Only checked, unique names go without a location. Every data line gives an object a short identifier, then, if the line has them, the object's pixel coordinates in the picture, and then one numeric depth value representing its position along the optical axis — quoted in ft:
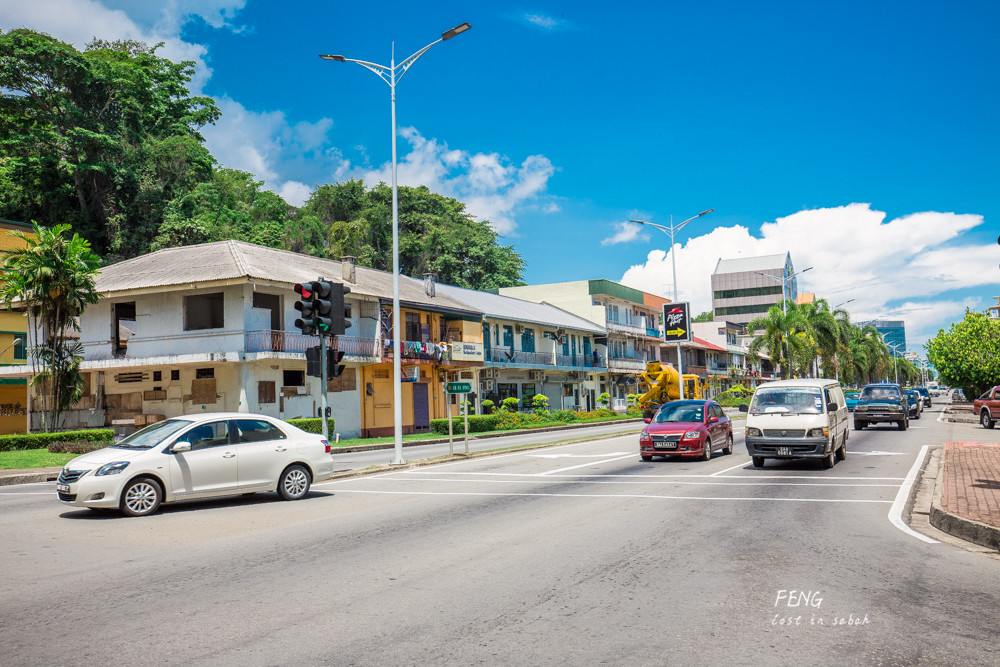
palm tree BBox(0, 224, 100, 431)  83.71
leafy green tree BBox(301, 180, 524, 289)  219.82
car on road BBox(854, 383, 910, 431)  108.99
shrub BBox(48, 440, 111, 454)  77.00
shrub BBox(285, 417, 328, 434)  96.89
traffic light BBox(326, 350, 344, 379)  60.23
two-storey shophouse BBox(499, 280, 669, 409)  219.00
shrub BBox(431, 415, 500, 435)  118.83
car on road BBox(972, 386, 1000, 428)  110.11
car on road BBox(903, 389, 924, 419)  143.52
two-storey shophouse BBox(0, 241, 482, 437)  106.01
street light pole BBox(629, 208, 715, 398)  144.77
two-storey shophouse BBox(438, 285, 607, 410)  169.58
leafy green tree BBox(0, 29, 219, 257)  152.05
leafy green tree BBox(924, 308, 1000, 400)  165.27
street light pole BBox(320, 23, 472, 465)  67.10
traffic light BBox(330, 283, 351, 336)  57.67
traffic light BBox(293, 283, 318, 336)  56.49
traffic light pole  59.11
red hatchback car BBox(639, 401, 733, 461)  64.80
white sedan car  37.14
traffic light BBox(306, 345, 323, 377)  58.90
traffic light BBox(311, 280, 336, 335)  57.00
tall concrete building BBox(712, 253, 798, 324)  472.44
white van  55.62
